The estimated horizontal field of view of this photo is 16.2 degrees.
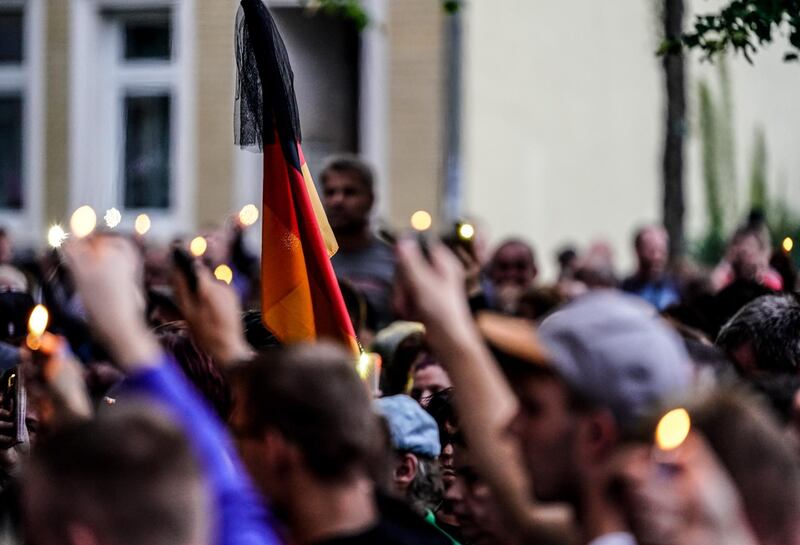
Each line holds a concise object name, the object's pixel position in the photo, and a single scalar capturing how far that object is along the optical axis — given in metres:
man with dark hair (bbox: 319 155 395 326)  13.36
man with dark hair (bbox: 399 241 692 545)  4.46
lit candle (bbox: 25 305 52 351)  5.67
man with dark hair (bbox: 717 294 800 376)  8.41
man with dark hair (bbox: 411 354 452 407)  9.95
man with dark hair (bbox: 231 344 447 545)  5.00
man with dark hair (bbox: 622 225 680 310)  17.02
